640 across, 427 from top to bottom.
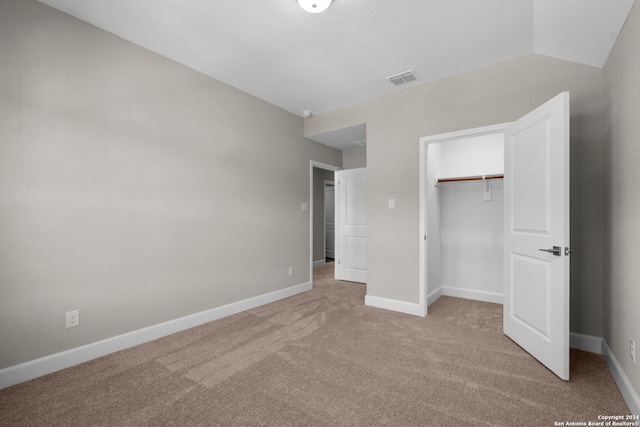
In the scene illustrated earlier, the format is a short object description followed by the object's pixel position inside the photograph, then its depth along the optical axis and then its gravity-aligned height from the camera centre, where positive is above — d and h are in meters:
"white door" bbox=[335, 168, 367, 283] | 4.94 -0.22
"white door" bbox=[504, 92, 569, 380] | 1.99 -0.17
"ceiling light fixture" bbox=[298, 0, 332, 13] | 1.95 +1.46
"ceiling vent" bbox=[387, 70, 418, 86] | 3.05 +1.52
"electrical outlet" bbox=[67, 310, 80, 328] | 2.21 -0.83
